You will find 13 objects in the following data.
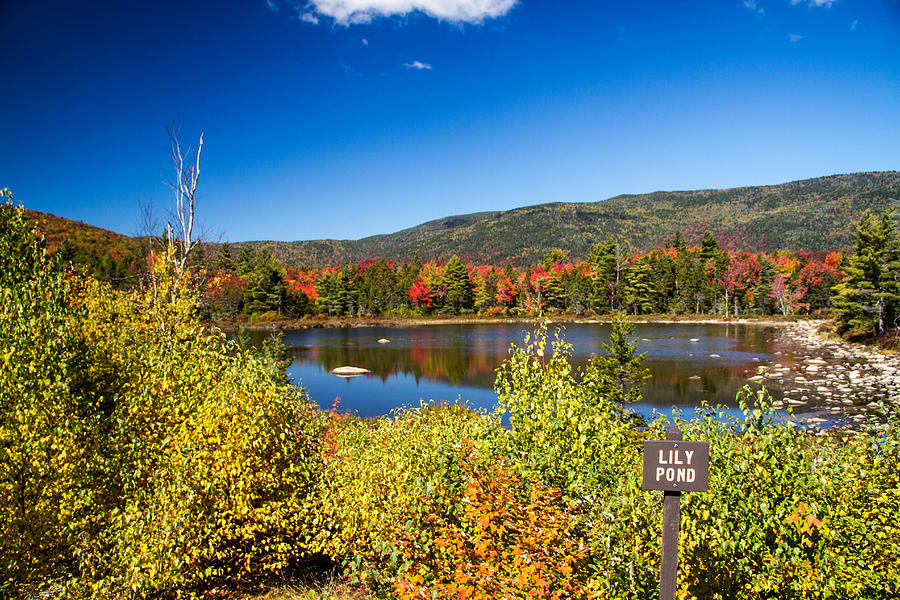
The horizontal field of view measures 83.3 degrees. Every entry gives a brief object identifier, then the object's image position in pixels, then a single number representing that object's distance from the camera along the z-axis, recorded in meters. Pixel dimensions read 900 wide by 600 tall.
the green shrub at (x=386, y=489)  5.98
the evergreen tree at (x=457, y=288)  88.06
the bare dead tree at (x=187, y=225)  13.83
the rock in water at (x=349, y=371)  36.72
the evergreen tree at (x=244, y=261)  89.88
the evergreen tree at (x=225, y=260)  71.75
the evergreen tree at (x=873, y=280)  37.78
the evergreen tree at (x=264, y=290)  77.88
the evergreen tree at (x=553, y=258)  103.62
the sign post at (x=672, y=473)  3.84
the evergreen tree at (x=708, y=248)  87.50
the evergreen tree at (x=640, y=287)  79.69
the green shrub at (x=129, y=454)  6.09
